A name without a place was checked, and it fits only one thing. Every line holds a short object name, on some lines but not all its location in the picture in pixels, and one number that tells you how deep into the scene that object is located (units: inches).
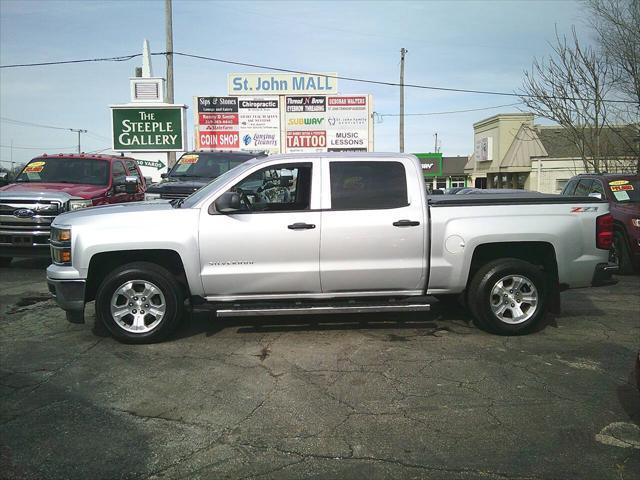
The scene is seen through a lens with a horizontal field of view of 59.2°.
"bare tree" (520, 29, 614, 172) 717.9
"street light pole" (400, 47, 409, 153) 1256.8
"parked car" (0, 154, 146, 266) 377.1
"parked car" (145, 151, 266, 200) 459.8
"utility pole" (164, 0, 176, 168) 781.9
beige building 1299.2
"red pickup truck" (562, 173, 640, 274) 381.7
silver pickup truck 221.6
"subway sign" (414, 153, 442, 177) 2206.7
